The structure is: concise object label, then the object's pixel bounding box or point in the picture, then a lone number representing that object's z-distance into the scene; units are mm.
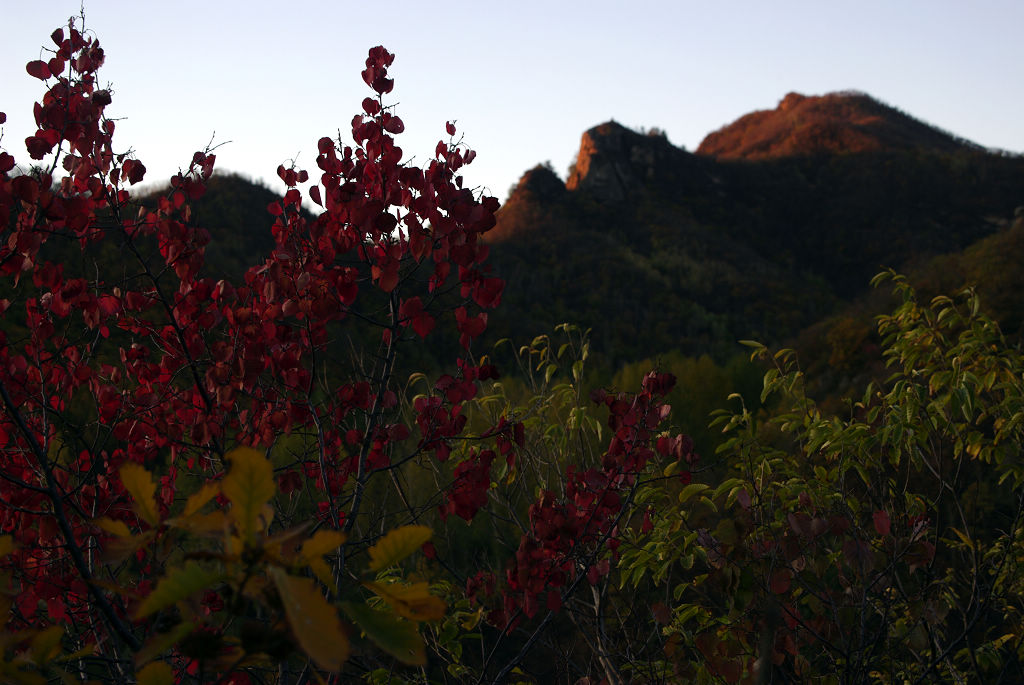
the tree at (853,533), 2100
